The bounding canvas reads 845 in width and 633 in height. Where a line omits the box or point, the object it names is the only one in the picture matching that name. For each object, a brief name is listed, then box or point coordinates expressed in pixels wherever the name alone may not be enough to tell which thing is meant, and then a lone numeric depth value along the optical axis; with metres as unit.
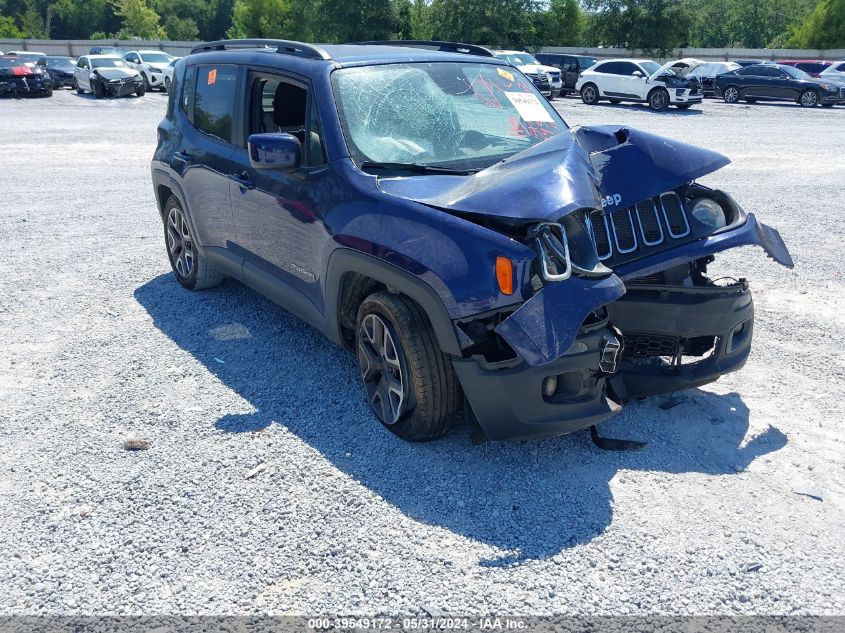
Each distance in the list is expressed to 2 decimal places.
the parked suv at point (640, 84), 23.88
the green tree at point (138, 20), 73.31
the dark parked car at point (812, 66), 32.85
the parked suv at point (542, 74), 26.36
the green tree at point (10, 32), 73.56
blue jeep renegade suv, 3.41
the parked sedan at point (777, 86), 26.23
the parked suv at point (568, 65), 30.11
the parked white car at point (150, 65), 30.78
